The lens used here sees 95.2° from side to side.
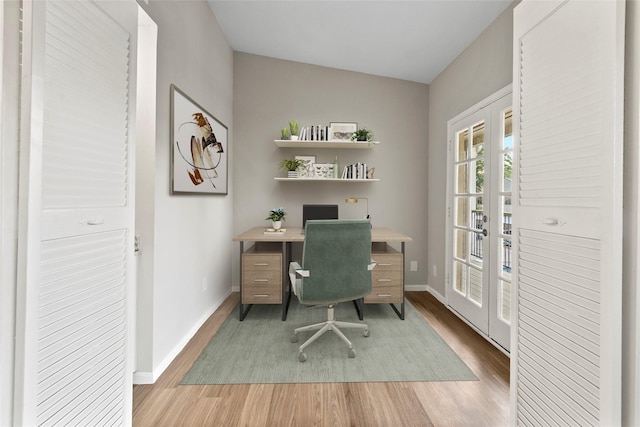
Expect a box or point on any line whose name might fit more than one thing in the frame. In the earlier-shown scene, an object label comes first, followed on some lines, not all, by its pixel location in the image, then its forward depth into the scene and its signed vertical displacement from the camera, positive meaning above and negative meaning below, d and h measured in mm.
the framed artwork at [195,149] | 2049 +554
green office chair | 2029 -322
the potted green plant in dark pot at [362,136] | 3299 +935
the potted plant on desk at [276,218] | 3021 -16
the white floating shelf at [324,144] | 3234 +834
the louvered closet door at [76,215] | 797 -5
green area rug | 1851 -991
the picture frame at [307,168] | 3368 +571
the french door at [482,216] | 2254 +32
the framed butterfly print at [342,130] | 3475 +1043
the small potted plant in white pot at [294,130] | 3240 +964
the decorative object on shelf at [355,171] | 3320 +531
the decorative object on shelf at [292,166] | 3301 +577
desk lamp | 3188 +193
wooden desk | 2697 -527
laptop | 3299 +61
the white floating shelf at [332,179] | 3240 +423
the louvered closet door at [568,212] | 866 +32
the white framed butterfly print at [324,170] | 3383 +546
